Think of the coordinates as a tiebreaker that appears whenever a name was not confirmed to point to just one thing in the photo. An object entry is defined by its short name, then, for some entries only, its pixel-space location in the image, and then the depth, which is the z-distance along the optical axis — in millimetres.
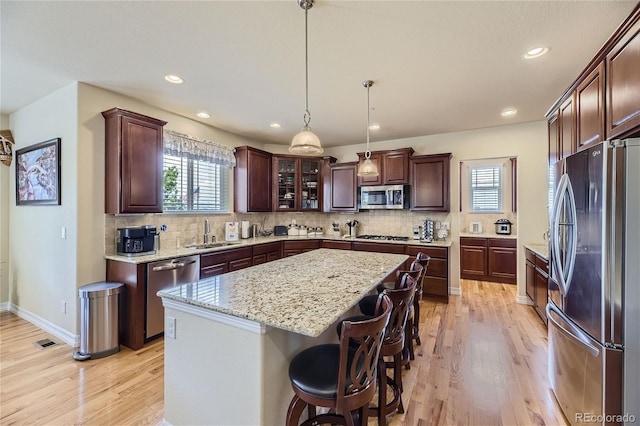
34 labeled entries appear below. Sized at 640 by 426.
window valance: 3797
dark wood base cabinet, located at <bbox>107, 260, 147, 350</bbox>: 2816
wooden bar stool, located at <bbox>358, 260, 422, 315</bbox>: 2230
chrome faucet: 4242
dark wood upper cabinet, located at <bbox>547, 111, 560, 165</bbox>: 2616
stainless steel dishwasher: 2920
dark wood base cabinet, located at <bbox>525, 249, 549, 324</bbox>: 3262
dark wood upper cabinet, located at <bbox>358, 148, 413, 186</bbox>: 4789
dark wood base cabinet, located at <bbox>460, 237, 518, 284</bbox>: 5371
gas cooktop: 4836
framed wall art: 3082
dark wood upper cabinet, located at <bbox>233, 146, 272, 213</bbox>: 4734
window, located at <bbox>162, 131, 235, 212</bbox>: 3867
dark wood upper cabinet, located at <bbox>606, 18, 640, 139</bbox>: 1532
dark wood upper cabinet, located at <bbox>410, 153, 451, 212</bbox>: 4535
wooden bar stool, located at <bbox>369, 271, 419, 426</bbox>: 1692
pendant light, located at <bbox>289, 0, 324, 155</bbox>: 2061
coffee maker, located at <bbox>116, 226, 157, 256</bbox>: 3029
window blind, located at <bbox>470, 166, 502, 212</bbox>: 6016
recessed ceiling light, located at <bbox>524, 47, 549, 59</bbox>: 2266
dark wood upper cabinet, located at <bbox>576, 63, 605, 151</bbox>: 1858
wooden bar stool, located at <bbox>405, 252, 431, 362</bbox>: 2498
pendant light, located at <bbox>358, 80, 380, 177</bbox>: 3115
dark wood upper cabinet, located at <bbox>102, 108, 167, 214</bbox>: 2992
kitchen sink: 3843
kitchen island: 1383
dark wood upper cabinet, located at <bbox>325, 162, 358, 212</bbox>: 5223
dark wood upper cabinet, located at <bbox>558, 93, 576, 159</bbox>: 2256
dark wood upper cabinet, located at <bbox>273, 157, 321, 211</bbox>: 5332
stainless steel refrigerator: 1463
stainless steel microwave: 4824
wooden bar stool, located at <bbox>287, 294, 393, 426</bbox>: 1229
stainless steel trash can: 2658
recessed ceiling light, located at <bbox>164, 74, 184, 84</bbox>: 2754
